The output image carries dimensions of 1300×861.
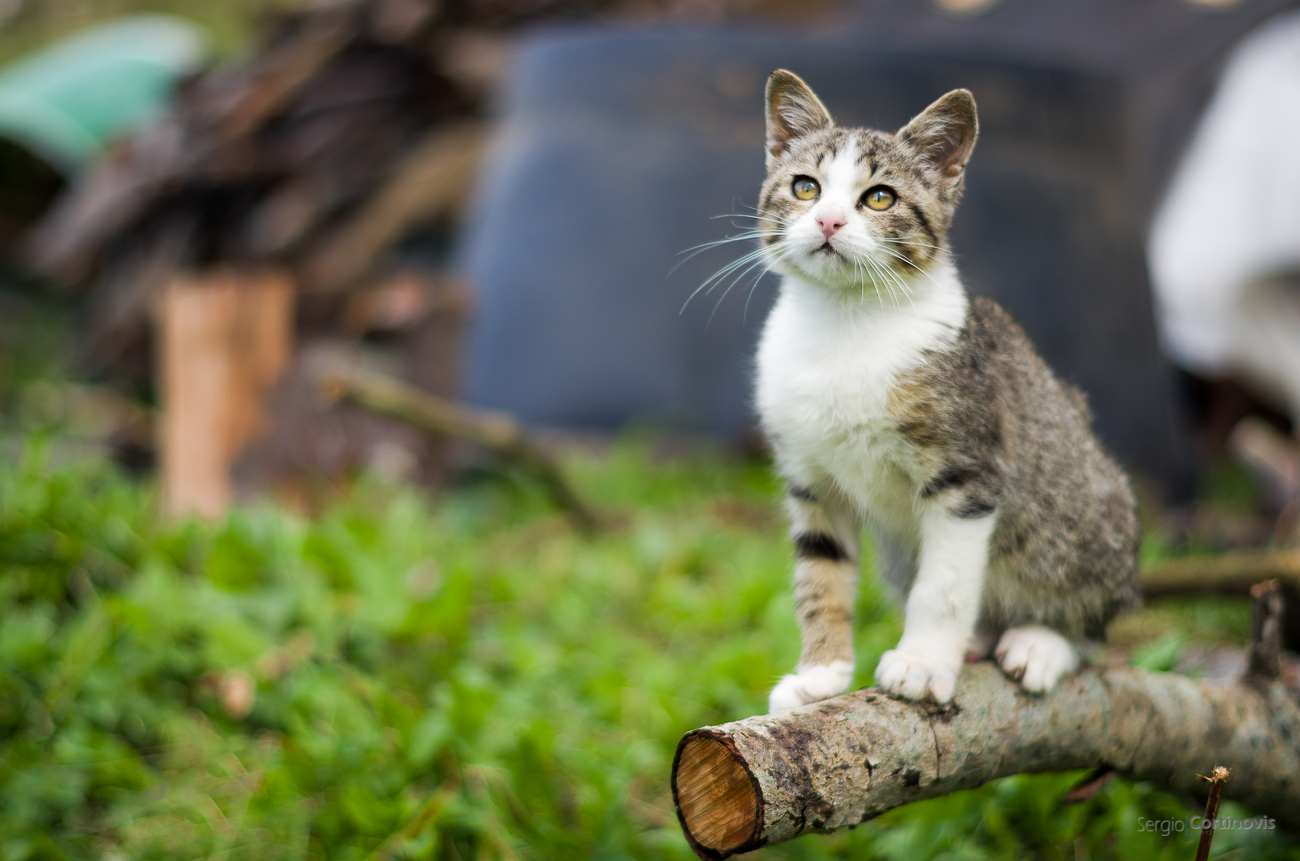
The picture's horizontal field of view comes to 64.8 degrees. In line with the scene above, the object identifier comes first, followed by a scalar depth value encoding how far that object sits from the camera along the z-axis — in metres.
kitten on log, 1.61
